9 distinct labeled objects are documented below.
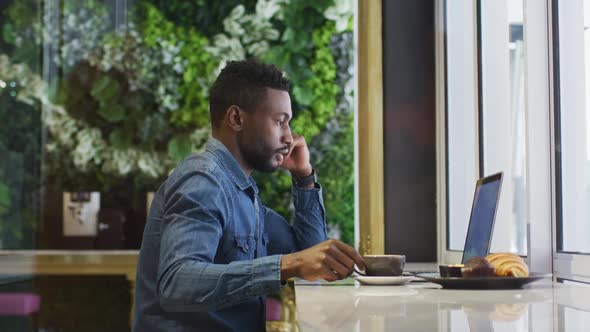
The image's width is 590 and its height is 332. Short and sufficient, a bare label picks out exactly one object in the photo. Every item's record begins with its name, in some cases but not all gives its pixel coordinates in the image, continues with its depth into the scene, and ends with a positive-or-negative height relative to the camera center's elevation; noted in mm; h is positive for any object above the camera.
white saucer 2093 -217
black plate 1960 -209
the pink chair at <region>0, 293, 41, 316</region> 4277 -566
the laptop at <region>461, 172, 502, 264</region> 2145 -63
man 1602 -86
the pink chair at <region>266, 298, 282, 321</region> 4156 -573
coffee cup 2104 -181
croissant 2068 -181
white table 1262 -212
